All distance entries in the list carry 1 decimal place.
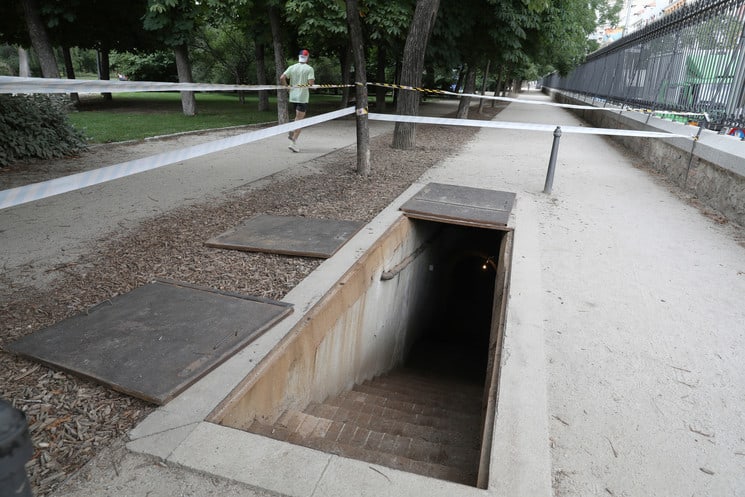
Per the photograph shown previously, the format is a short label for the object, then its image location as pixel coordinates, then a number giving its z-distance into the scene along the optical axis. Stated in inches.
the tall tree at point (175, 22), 593.9
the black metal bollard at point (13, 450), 37.4
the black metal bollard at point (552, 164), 289.1
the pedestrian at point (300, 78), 380.8
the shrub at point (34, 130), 317.7
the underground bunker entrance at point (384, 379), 107.7
